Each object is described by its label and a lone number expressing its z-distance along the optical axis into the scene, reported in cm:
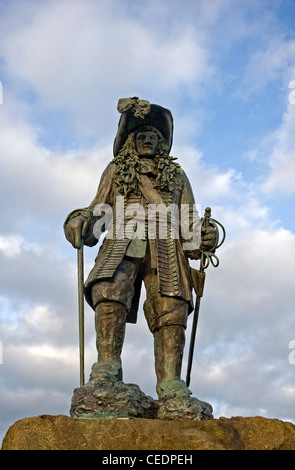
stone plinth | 479
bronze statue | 610
